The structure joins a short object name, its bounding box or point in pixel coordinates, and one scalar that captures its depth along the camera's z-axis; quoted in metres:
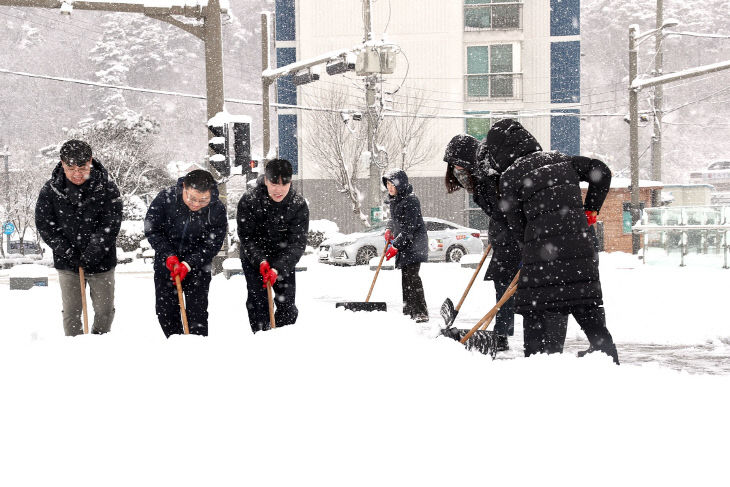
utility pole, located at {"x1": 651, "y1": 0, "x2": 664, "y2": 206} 29.94
